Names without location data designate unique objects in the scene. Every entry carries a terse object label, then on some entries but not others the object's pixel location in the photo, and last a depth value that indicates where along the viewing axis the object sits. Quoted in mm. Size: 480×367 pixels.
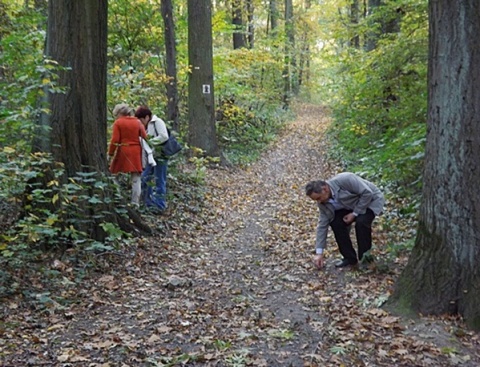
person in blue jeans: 8867
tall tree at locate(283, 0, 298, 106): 26103
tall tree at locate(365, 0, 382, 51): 11176
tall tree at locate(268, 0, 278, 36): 28520
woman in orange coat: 8016
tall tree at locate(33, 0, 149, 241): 6465
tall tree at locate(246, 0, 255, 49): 25062
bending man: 6230
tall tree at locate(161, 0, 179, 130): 11070
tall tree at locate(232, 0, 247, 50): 21317
